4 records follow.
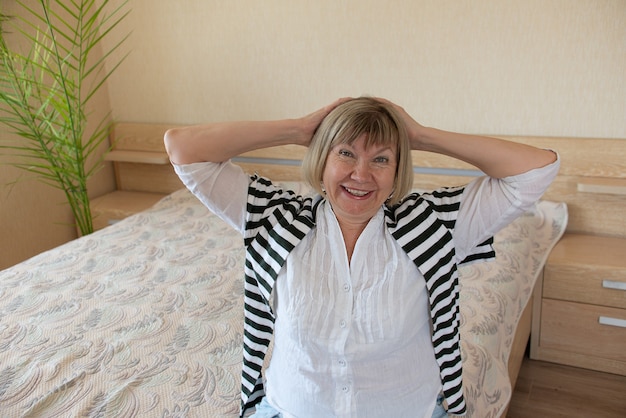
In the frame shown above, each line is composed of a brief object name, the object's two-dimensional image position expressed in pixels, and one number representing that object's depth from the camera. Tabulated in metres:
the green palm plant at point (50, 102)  2.76
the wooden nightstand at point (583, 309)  2.28
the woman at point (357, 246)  1.17
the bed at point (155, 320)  1.44
